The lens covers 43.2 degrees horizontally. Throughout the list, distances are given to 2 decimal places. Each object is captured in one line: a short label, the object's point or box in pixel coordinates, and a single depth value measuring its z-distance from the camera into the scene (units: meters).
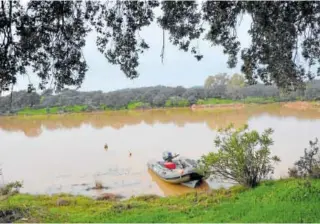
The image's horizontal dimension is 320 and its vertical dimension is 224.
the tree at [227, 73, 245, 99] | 39.72
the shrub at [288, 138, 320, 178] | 7.93
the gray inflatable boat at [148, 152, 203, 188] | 10.79
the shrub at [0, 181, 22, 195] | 8.73
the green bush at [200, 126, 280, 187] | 8.13
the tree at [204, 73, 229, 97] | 40.53
